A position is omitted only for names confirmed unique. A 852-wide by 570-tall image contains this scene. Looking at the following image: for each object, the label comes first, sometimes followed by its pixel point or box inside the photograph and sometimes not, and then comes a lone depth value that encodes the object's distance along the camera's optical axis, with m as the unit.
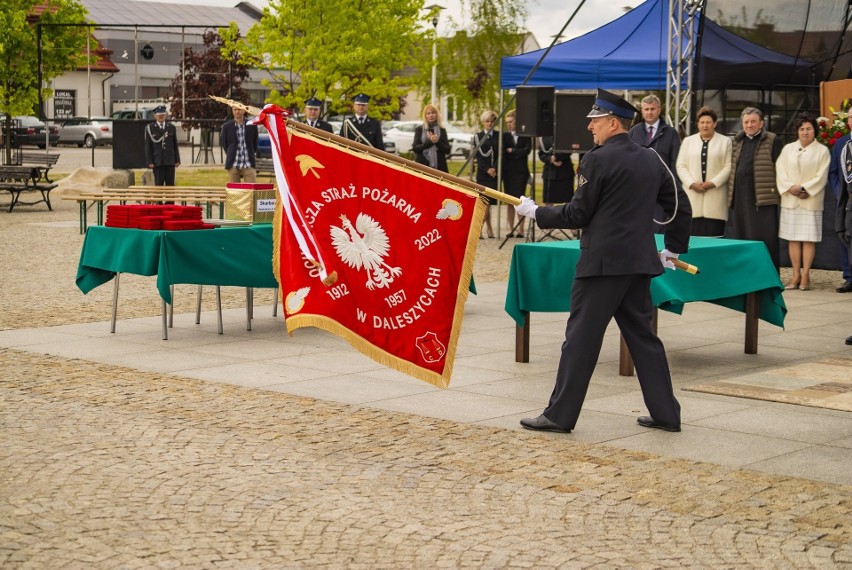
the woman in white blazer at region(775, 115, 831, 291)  15.56
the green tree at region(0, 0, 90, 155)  34.84
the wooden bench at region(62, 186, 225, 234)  20.20
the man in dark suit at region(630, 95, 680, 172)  14.77
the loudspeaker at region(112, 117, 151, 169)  30.36
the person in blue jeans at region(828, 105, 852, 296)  14.30
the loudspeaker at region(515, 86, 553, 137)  19.84
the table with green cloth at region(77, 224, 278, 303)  10.85
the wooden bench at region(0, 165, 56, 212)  26.82
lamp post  43.59
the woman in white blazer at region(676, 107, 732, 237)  15.21
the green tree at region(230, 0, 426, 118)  37.88
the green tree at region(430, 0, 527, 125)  50.44
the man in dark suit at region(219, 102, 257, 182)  23.47
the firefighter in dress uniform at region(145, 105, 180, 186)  25.41
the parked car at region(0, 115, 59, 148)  54.00
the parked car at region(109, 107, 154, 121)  52.62
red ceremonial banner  7.86
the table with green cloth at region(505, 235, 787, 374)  9.70
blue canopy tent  19.12
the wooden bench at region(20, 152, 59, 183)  31.48
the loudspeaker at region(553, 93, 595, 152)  20.30
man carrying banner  7.50
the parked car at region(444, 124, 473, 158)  55.03
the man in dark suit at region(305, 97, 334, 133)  18.11
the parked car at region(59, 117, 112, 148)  56.19
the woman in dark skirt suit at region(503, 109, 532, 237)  21.91
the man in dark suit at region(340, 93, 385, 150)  19.25
